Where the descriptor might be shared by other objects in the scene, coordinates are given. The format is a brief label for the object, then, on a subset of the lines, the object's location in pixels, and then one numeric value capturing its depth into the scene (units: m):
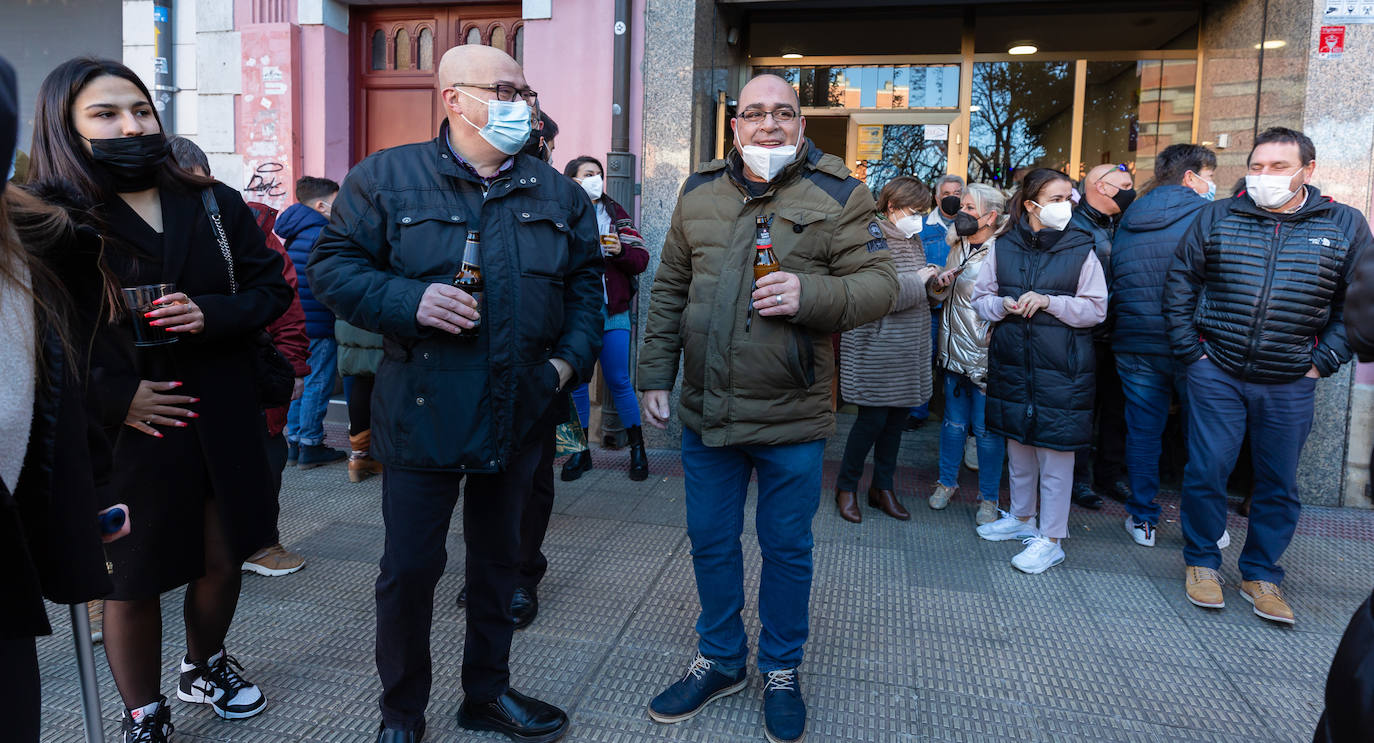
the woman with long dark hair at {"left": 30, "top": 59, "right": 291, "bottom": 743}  2.47
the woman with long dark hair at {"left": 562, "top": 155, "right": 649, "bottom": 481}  5.31
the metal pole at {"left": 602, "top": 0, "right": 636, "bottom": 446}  6.51
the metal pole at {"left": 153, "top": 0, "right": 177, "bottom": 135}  7.40
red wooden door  7.56
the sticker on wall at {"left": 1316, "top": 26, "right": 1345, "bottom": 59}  5.61
